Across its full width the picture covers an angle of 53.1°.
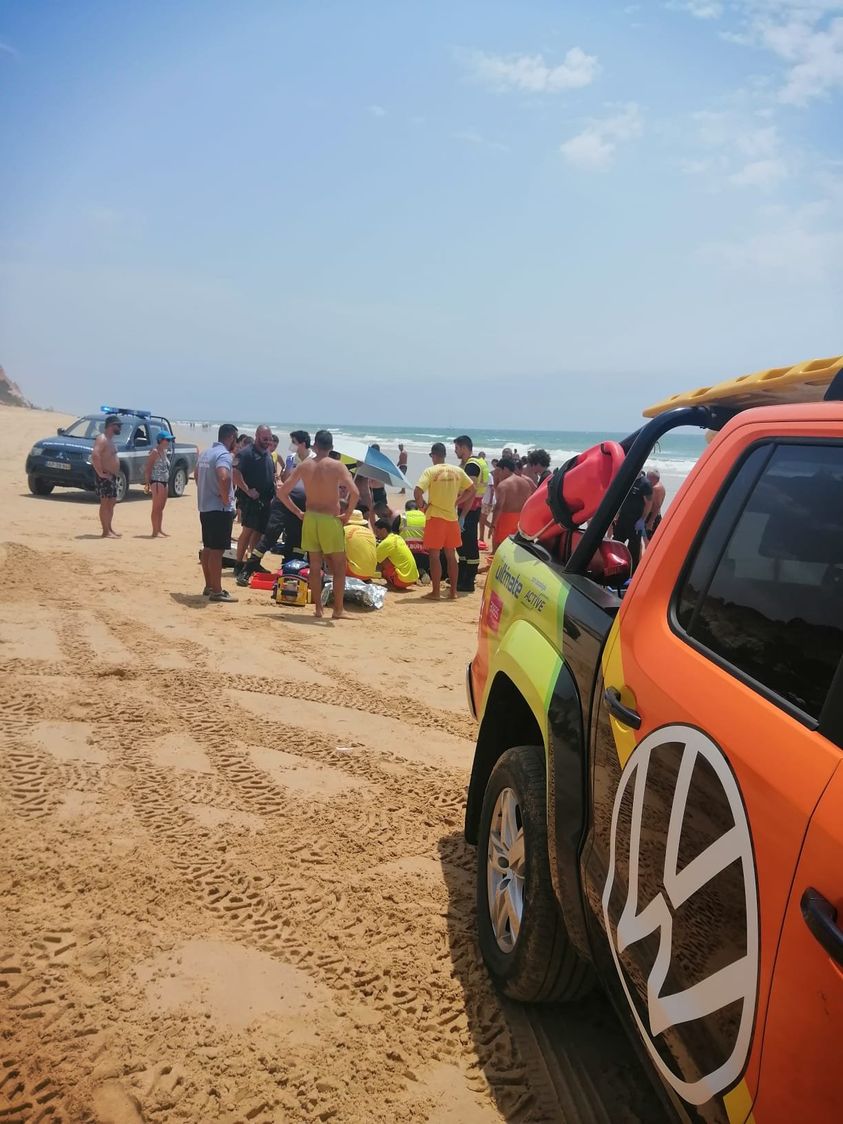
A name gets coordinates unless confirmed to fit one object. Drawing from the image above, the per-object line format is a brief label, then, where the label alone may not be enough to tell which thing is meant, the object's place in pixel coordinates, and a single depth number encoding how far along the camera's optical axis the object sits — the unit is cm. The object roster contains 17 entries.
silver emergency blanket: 936
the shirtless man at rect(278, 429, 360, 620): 840
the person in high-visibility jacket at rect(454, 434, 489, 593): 1087
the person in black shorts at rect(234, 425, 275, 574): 1030
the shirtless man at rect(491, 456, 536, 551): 980
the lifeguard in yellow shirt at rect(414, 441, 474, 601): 990
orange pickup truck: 129
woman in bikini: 1335
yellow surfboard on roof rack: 193
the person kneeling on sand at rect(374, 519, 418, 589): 1078
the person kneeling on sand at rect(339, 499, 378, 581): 1020
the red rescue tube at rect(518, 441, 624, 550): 299
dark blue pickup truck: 1667
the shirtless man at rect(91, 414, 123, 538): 1254
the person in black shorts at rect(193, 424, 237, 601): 889
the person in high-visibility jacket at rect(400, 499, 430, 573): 1154
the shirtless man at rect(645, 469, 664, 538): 843
